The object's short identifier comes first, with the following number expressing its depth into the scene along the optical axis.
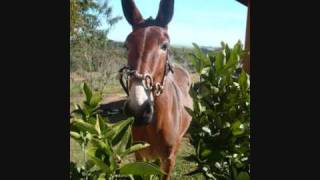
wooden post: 2.61
